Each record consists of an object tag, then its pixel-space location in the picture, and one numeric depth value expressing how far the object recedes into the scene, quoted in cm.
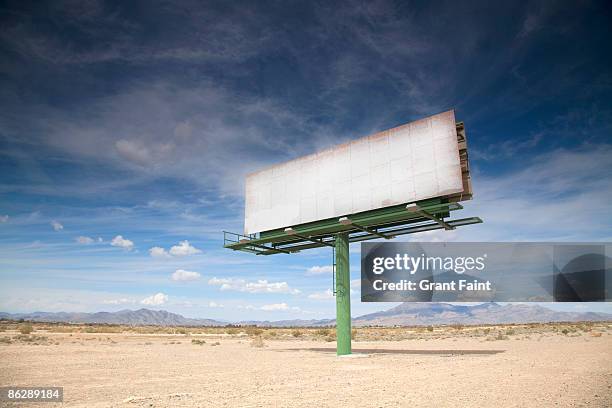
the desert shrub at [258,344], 3617
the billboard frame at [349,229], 2070
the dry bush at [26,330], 4940
